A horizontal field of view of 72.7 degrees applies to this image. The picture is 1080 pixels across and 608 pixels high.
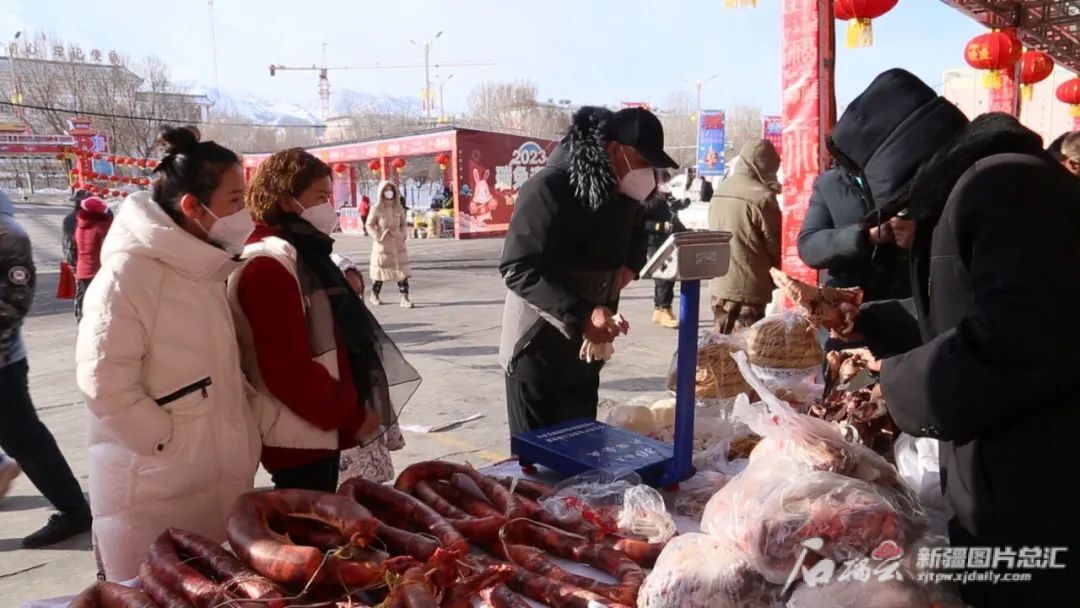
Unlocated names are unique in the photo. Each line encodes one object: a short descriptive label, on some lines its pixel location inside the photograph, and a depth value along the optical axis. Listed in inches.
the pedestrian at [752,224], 215.0
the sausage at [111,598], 53.2
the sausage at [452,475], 69.0
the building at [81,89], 1504.7
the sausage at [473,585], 53.2
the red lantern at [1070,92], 560.5
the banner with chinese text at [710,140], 1376.6
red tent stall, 907.4
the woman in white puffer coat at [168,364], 70.1
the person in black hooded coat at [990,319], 43.4
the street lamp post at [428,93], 2522.1
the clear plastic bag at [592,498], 67.0
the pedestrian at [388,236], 367.2
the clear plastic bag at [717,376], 106.3
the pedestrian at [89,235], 232.7
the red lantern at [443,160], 901.0
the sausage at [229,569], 50.3
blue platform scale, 75.0
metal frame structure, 416.8
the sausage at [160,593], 52.8
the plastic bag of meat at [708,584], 50.1
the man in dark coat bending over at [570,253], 102.1
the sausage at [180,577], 51.8
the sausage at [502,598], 54.0
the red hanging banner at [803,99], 209.3
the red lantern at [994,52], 390.3
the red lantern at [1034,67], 489.7
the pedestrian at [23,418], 131.0
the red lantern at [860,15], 271.4
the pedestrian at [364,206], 767.2
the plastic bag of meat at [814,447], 55.1
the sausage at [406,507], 60.1
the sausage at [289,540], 51.8
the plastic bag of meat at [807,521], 49.8
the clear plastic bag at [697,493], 74.0
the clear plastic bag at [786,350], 108.9
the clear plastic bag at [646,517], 64.8
